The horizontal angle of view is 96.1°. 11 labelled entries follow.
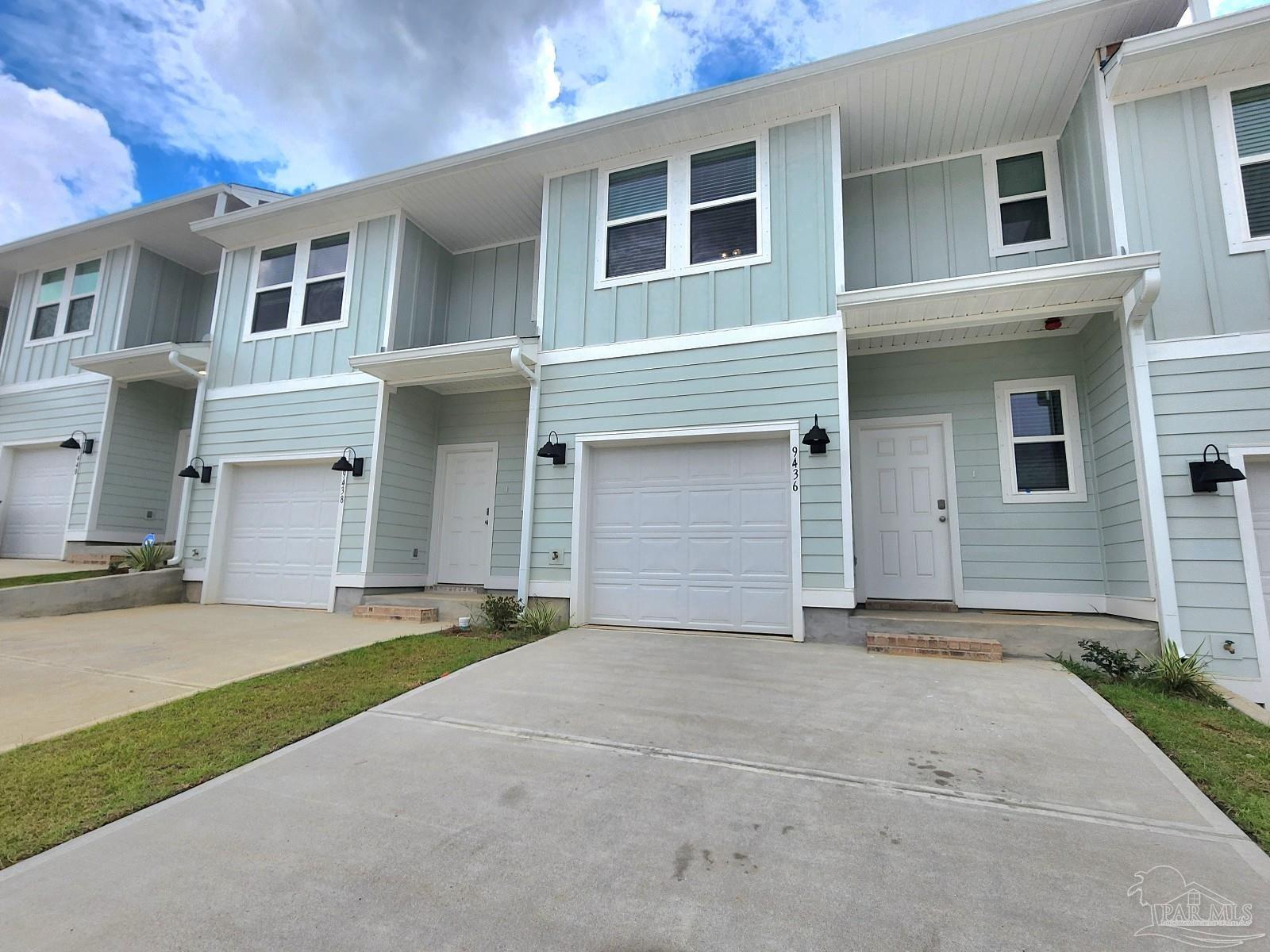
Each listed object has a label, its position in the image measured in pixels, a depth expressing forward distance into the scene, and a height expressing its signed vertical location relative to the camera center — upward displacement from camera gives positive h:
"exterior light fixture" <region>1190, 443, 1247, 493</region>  4.38 +0.71
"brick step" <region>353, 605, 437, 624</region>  6.66 -0.77
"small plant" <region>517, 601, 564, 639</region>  5.85 -0.73
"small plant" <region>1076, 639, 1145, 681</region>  4.40 -0.75
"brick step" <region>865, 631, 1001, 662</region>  4.77 -0.73
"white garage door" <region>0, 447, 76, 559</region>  9.28 +0.60
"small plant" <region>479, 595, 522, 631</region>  5.95 -0.65
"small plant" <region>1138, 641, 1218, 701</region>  4.04 -0.81
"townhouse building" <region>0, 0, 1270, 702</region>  4.79 +2.13
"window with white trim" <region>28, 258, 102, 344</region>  9.74 +4.09
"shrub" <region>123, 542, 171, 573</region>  7.73 -0.22
